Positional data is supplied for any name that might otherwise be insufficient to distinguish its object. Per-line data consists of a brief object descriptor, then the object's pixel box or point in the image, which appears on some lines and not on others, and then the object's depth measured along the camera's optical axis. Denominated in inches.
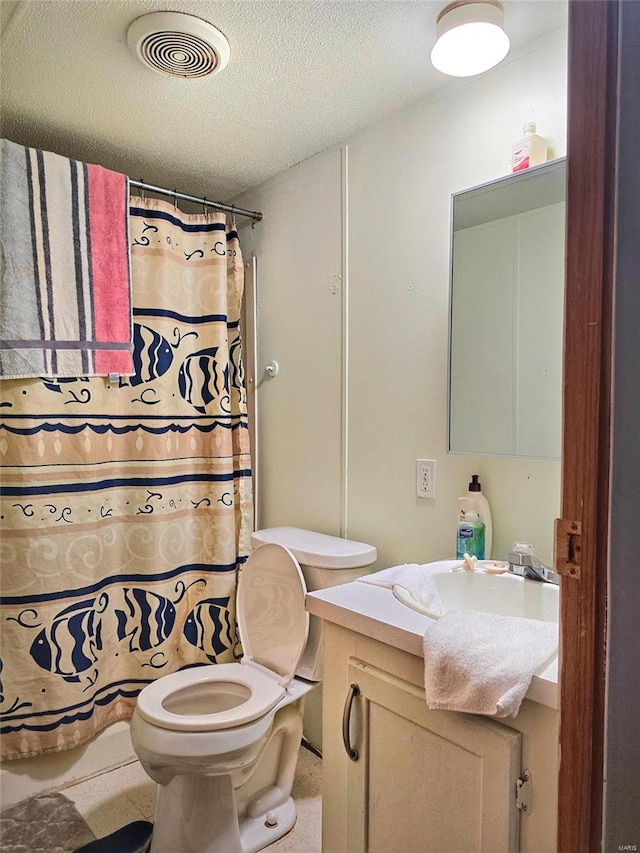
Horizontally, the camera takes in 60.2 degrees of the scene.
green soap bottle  59.2
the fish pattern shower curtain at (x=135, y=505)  73.0
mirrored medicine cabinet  54.6
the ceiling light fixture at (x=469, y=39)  51.3
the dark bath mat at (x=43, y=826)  64.9
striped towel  69.4
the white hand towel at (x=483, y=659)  35.4
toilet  57.0
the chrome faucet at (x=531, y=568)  50.3
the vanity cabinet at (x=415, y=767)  36.5
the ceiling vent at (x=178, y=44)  53.9
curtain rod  80.8
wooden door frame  21.3
